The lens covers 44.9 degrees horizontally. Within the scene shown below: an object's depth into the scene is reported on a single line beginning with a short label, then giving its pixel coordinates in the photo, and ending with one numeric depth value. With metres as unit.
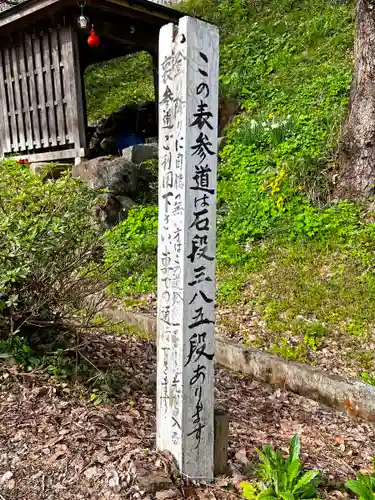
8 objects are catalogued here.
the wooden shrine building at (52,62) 7.78
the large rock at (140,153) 8.31
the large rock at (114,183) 7.57
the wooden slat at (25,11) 7.39
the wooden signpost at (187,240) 2.24
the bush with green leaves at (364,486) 2.19
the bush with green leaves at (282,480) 2.27
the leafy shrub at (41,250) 3.11
